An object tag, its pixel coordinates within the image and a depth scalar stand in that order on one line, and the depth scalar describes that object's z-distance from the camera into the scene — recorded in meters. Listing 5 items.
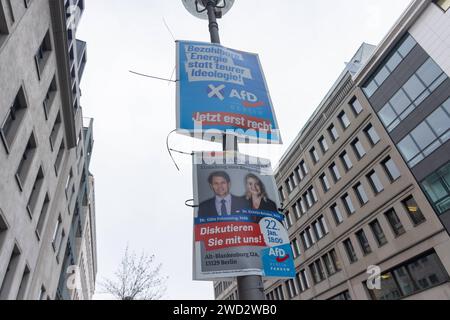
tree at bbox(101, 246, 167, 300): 29.44
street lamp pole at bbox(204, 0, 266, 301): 3.43
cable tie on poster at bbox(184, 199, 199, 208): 3.98
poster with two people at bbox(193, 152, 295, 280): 3.60
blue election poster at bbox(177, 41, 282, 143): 4.68
